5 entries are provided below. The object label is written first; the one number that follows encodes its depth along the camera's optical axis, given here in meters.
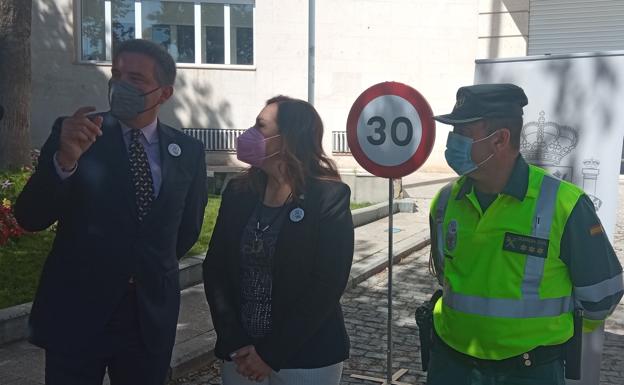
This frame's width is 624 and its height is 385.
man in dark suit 2.38
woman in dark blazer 2.54
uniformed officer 2.37
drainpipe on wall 12.48
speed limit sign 4.34
